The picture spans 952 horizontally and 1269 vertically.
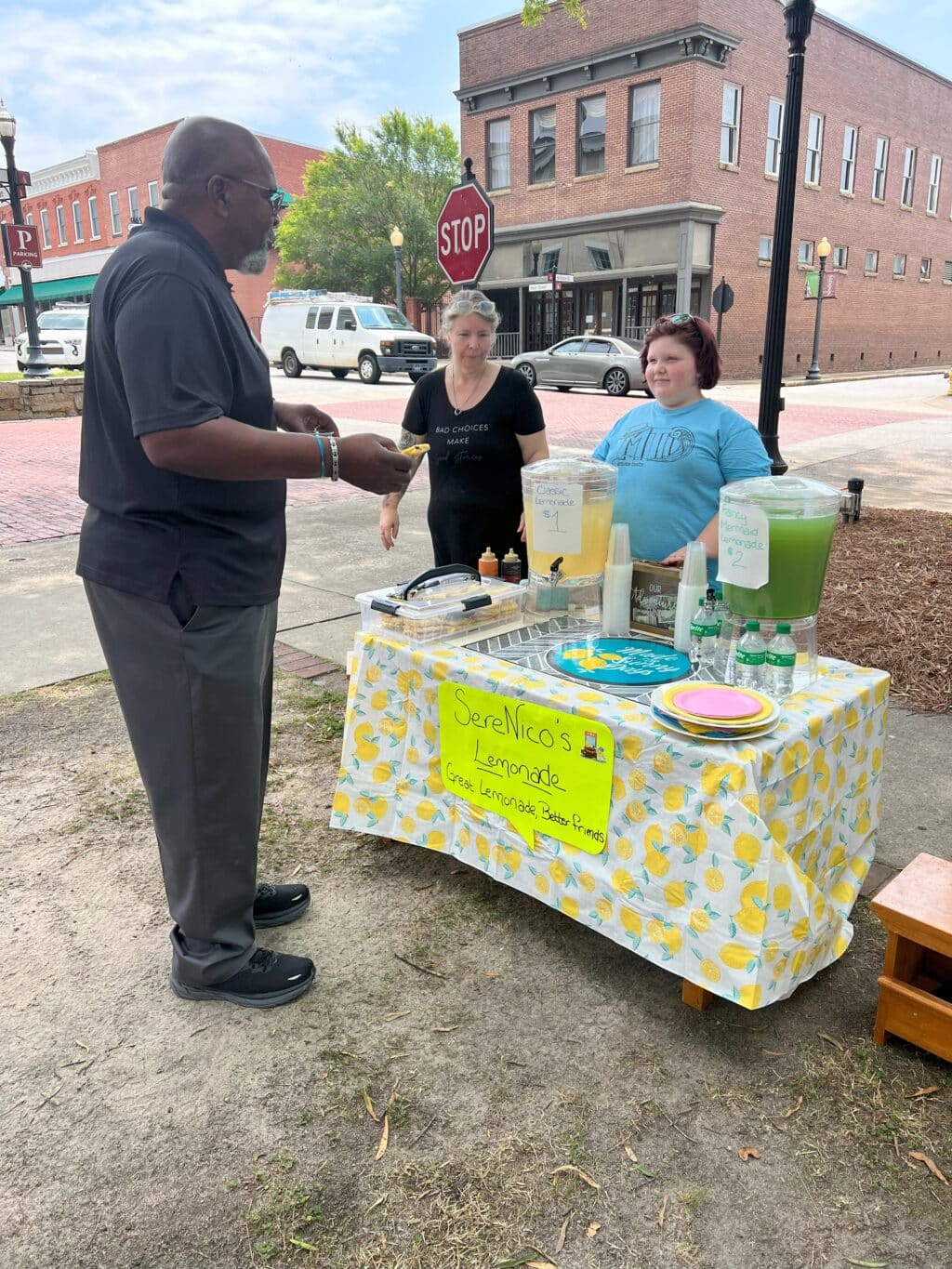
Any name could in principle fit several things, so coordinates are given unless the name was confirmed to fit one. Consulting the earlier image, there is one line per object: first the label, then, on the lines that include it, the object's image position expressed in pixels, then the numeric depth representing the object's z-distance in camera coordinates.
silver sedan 20.58
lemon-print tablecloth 2.05
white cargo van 23.52
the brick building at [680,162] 25.81
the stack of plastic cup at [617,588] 2.64
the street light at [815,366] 27.31
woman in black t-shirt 3.72
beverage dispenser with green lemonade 2.19
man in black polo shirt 1.87
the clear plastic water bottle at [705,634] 2.42
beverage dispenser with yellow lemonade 2.62
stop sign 5.86
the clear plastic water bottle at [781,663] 2.22
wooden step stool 2.08
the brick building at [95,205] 43.28
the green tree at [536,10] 7.15
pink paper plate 2.07
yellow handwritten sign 2.29
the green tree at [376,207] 35.91
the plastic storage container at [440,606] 2.75
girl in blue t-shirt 3.06
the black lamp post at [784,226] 6.84
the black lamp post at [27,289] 16.88
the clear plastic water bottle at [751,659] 2.21
